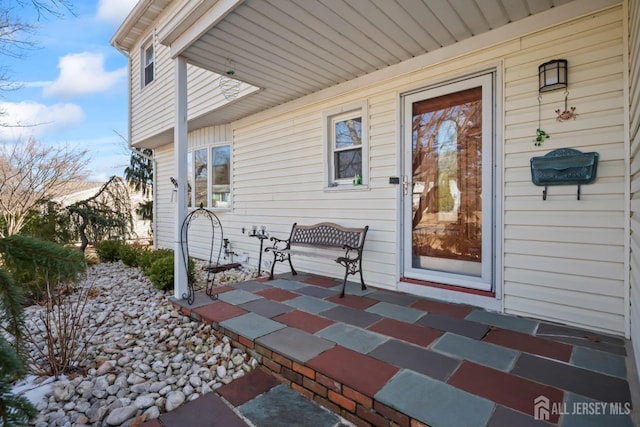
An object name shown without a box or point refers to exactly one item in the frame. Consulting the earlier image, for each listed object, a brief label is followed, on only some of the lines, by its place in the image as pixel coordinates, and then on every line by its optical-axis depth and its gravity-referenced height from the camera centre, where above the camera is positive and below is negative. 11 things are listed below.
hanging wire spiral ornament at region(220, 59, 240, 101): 4.53 +1.77
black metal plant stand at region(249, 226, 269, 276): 4.81 -0.39
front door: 3.07 +0.27
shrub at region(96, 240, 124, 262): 6.54 -0.85
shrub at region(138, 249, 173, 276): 5.07 -0.80
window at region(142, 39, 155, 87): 7.32 +3.43
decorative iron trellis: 3.43 -0.68
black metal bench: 3.61 -0.42
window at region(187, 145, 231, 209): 6.32 +0.70
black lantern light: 2.57 +1.11
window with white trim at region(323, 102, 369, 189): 3.96 +0.84
